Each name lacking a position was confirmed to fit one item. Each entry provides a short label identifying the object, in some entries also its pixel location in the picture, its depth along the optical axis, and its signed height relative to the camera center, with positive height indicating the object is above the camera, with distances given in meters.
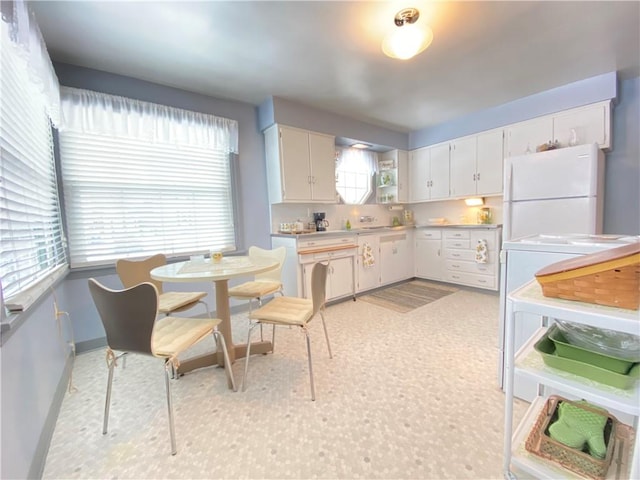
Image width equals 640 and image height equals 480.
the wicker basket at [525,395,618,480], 0.87 -0.83
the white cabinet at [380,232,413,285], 4.02 -0.63
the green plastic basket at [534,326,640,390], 0.82 -0.51
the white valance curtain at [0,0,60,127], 1.16 +0.91
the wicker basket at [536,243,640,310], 0.75 -0.20
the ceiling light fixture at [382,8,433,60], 1.73 +1.18
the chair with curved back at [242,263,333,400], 1.66 -0.60
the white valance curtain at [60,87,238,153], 2.26 +1.00
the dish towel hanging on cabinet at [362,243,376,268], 3.71 -0.52
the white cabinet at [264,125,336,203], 3.20 +0.70
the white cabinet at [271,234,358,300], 3.09 -0.49
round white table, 1.55 -0.30
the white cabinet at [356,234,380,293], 3.68 -0.63
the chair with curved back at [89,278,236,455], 1.23 -0.48
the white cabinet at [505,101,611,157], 2.81 +0.93
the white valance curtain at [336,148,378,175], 4.25 +0.97
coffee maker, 3.76 -0.02
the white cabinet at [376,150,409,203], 4.49 +0.69
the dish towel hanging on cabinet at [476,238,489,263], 3.61 -0.50
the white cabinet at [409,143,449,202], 4.15 +0.70
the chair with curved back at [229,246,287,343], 2.18 -0.56
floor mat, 3.30 -1.06
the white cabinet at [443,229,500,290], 3.57 -0.60
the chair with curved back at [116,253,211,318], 2.05 -0.42
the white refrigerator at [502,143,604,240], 2.57 +0.20
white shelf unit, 0.75 -0.54
